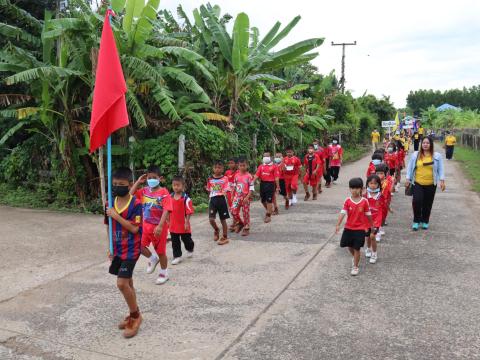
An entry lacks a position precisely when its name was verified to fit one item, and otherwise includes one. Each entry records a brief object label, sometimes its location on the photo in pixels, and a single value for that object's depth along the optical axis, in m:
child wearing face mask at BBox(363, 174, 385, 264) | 6.34
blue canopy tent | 62.95
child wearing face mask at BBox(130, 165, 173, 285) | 5.46
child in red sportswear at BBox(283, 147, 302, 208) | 10.53
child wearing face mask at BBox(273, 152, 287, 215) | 10.29
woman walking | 7.85
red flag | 4.36
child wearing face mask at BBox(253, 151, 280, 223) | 8.88
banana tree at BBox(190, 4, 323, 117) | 11.74
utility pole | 34.27
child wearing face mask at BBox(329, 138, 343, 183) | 13.68
